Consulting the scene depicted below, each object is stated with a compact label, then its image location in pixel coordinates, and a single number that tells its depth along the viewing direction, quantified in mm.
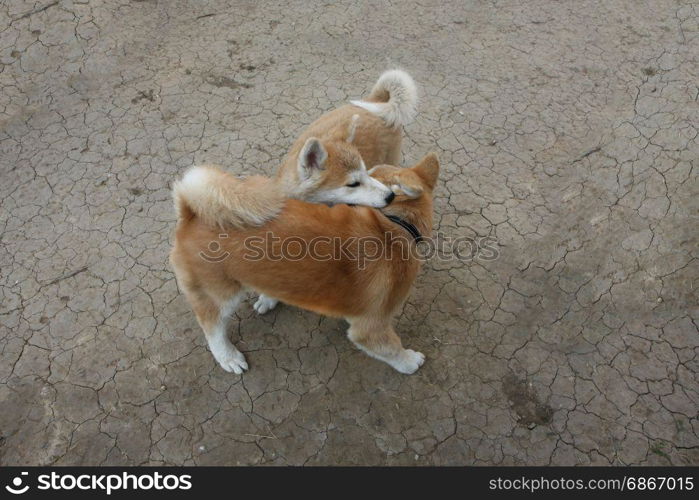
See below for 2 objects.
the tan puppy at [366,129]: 3043
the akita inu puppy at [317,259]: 2275
